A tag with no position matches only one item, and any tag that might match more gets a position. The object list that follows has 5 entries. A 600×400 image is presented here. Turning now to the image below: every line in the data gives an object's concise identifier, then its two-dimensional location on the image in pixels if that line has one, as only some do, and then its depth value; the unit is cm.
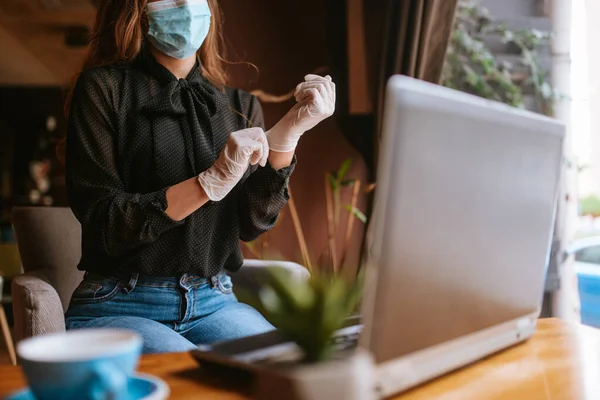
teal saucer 57
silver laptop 57
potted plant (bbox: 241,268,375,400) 46
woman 117
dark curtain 227
